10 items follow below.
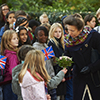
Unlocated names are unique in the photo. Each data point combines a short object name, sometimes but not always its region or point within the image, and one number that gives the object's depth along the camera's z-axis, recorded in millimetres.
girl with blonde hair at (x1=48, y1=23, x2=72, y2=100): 9720
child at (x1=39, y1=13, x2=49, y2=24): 14251
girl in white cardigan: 6032
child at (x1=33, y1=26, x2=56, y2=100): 9191
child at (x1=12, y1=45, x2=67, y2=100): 6752
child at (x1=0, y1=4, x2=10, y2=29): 13640
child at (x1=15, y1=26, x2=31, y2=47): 9487
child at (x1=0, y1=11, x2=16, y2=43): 11782
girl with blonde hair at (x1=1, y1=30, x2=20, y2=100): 7942
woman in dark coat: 7282
